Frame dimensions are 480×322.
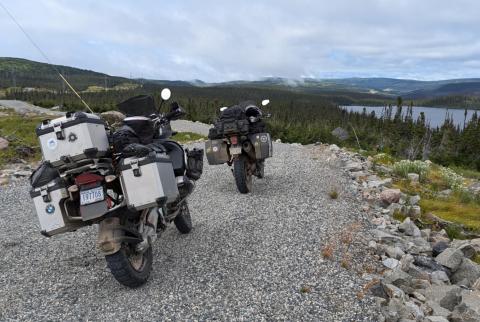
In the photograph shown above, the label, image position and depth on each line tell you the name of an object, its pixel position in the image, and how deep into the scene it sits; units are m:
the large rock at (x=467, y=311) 4.45
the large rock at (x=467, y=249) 7.26
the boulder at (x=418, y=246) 6.80
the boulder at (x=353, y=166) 12.89
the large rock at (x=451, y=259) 6.40
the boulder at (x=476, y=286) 5.83
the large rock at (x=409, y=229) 7.77
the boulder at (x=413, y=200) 9.88
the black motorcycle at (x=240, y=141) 9.65
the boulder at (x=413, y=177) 13.47
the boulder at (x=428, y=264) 6.18
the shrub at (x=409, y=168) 13.86
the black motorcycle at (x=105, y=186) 4.34
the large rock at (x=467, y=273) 6.21
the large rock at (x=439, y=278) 5.68
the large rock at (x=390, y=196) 9.44
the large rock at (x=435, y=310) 4.58
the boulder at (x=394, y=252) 6.15
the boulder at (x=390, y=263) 5.77
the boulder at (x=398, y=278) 5.08
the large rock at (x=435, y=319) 4.28
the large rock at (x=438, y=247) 7.19
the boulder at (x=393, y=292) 4.69
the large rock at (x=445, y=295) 4.89
